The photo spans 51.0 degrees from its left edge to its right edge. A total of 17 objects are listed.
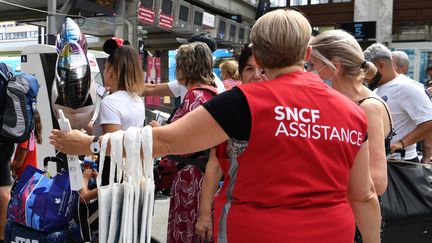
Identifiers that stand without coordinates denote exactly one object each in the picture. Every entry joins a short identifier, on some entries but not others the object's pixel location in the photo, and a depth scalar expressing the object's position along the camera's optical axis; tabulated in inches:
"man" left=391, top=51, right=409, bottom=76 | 176.6
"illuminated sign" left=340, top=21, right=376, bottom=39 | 674.2
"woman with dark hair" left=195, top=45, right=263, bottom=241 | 84.1
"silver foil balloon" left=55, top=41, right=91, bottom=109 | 72.7
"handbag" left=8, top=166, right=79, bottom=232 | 85.7
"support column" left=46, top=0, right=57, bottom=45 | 315.9
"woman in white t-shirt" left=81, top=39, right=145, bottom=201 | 100.0
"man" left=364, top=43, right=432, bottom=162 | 136.8
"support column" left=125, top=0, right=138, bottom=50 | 470.6
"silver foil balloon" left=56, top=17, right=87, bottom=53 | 76.5
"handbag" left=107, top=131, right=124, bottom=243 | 55.3
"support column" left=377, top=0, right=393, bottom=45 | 684.1
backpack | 117.5
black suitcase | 106.3
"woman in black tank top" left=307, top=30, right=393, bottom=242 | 76.1
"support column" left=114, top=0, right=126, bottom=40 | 460.8
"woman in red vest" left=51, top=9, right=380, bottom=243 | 52.9
